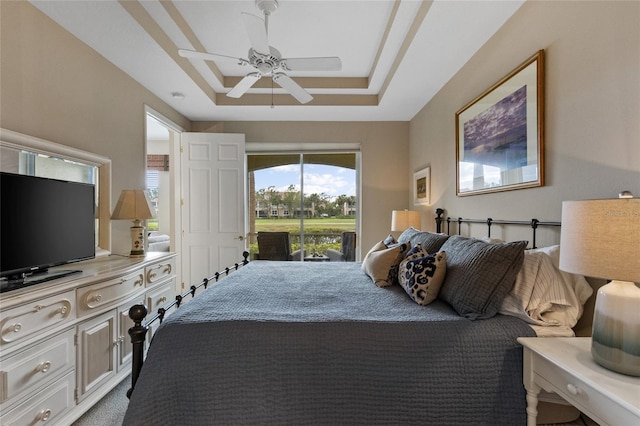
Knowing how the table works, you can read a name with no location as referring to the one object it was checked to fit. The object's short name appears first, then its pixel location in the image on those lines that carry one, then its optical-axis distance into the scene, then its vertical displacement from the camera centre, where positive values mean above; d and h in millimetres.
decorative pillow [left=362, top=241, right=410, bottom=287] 2035 -353
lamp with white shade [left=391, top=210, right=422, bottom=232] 3534 -77
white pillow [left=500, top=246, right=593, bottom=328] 1383 -375
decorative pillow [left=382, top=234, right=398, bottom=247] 2565 -237
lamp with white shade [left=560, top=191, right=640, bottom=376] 937 -164
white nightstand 886 -545
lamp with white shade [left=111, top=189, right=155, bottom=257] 2473 +20
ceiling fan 1952 +1096
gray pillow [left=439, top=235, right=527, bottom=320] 1438 -323
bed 1209 -616
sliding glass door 4691 +210
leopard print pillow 1631 -354
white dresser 1406 -688
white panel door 4109 +64
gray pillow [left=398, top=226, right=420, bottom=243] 2635 -190
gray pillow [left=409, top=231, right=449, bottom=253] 2131 -201
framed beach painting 1799 +549
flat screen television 1571 -76
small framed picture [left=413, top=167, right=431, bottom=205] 3613 +341
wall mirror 1709 +325
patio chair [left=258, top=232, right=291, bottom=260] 4371 -464
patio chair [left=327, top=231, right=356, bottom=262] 4551 -536
